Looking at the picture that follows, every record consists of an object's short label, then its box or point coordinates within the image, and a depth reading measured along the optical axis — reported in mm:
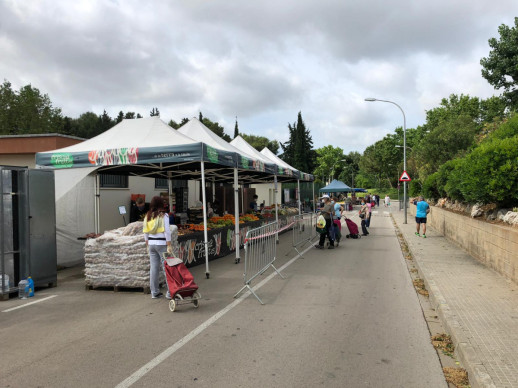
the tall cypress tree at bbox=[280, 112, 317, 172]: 69375
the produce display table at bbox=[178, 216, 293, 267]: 9864
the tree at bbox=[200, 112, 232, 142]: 60588
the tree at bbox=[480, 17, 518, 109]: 25969
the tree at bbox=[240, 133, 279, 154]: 86444
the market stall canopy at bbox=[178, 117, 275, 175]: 11105
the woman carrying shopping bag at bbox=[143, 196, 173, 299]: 7203
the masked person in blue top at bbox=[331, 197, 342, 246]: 14844
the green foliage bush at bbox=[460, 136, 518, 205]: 9234
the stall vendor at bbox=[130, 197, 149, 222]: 15000
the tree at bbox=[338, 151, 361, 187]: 100062
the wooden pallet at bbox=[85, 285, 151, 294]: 7742
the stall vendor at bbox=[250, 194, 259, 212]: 24606
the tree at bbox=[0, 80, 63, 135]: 51062
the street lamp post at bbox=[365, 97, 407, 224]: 26092
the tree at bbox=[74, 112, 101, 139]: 59434
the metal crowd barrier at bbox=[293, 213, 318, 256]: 14043
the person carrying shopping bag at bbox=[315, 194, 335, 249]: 13782
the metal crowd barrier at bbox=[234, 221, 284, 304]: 7467
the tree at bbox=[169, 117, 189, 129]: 58594
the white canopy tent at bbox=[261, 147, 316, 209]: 20203
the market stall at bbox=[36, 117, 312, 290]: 8930
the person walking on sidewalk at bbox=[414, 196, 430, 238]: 16609
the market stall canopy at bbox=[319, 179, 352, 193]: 38812
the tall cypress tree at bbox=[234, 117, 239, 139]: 66000
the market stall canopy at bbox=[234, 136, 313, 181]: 16450
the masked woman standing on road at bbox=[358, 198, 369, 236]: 18833
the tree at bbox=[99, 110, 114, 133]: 59031
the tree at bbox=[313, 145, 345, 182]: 89062
